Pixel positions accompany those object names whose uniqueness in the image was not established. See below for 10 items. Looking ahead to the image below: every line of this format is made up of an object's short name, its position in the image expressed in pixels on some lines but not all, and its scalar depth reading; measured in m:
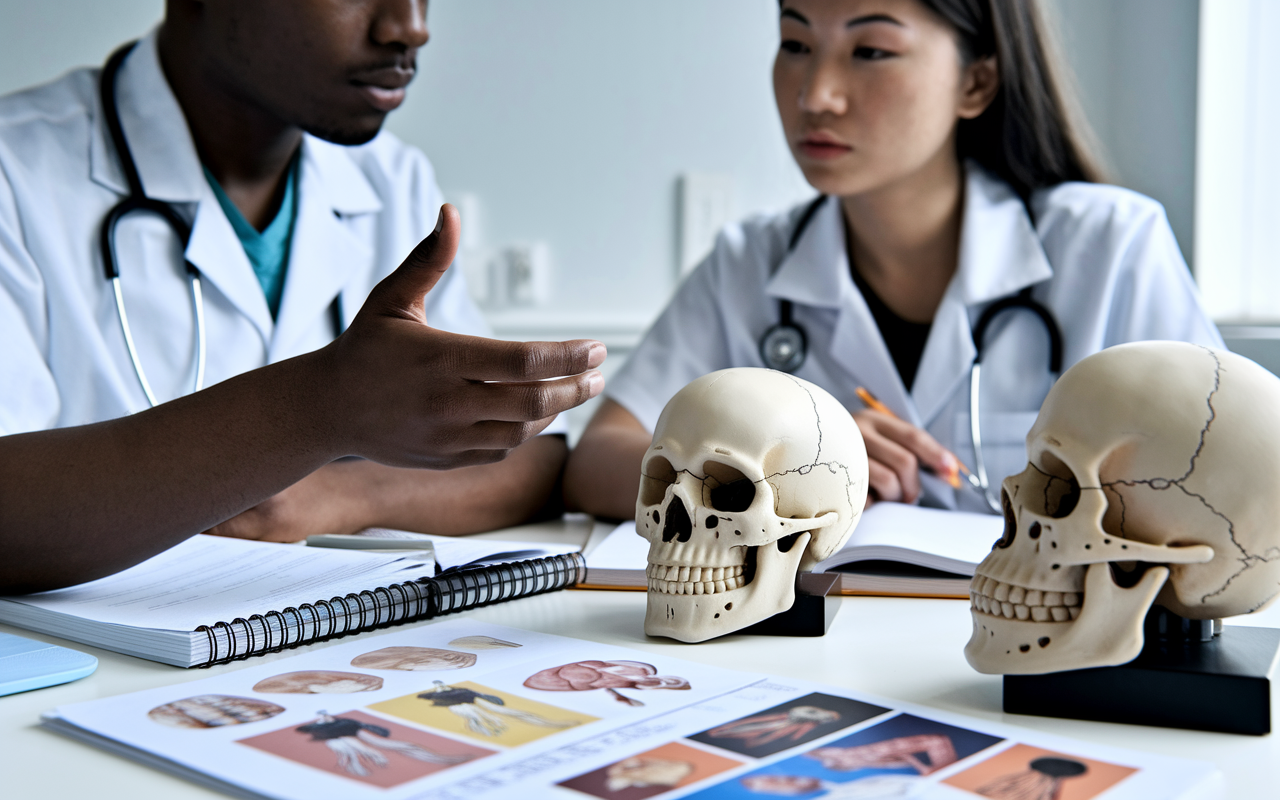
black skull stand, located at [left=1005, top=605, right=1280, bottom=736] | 0.50
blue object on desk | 0.57
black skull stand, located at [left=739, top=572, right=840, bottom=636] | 0.68
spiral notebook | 0.62
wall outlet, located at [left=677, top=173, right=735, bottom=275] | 2.15
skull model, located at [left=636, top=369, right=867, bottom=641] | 0.66
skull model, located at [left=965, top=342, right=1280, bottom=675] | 0.50
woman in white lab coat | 1.23
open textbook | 0.79
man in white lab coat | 0.69
